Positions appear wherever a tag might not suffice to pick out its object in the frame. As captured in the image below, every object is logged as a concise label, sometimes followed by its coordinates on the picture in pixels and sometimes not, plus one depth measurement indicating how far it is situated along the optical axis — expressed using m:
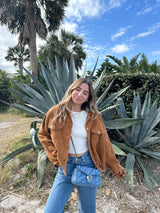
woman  1.23
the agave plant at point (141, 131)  2.38
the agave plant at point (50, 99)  2.07
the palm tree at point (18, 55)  19.33
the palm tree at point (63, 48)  14.32
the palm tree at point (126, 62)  10.06
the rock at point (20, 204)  1.73
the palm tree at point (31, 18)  9.95
